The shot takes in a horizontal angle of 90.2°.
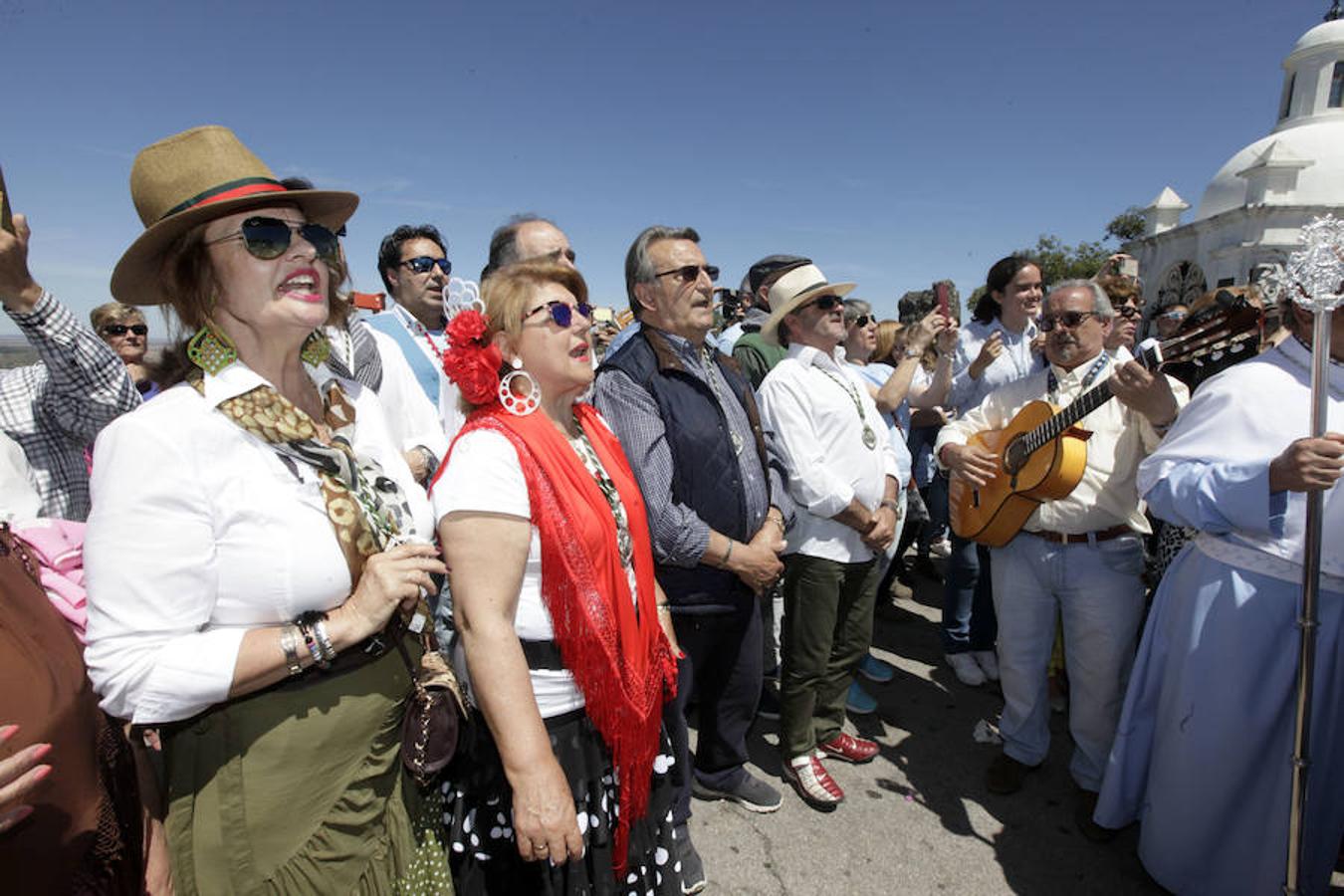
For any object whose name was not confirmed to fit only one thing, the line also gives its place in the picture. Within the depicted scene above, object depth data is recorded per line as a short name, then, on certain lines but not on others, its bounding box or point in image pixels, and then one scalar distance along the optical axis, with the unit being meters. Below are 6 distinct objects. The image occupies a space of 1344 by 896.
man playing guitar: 3.06
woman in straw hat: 1.26
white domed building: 24.52
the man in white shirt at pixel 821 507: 3.21
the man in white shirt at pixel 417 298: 3.59
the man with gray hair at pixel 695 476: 2.55
